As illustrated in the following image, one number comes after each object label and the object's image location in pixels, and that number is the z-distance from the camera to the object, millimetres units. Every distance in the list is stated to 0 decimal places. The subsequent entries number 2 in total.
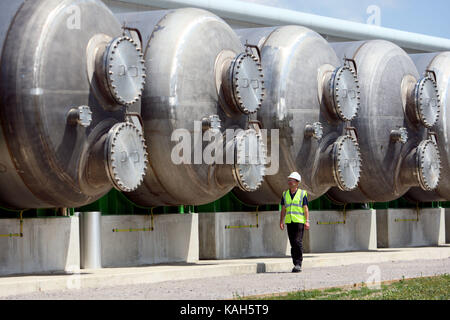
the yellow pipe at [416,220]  22925
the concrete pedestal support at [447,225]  24672
